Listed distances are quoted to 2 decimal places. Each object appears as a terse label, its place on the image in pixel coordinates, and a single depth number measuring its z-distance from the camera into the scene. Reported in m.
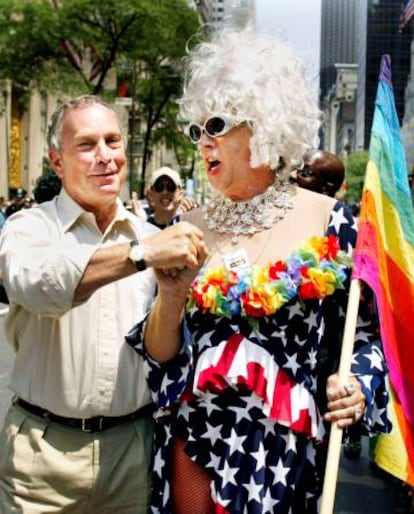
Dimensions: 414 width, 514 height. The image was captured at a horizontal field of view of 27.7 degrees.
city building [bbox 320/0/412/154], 145.00
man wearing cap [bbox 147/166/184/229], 7.05
